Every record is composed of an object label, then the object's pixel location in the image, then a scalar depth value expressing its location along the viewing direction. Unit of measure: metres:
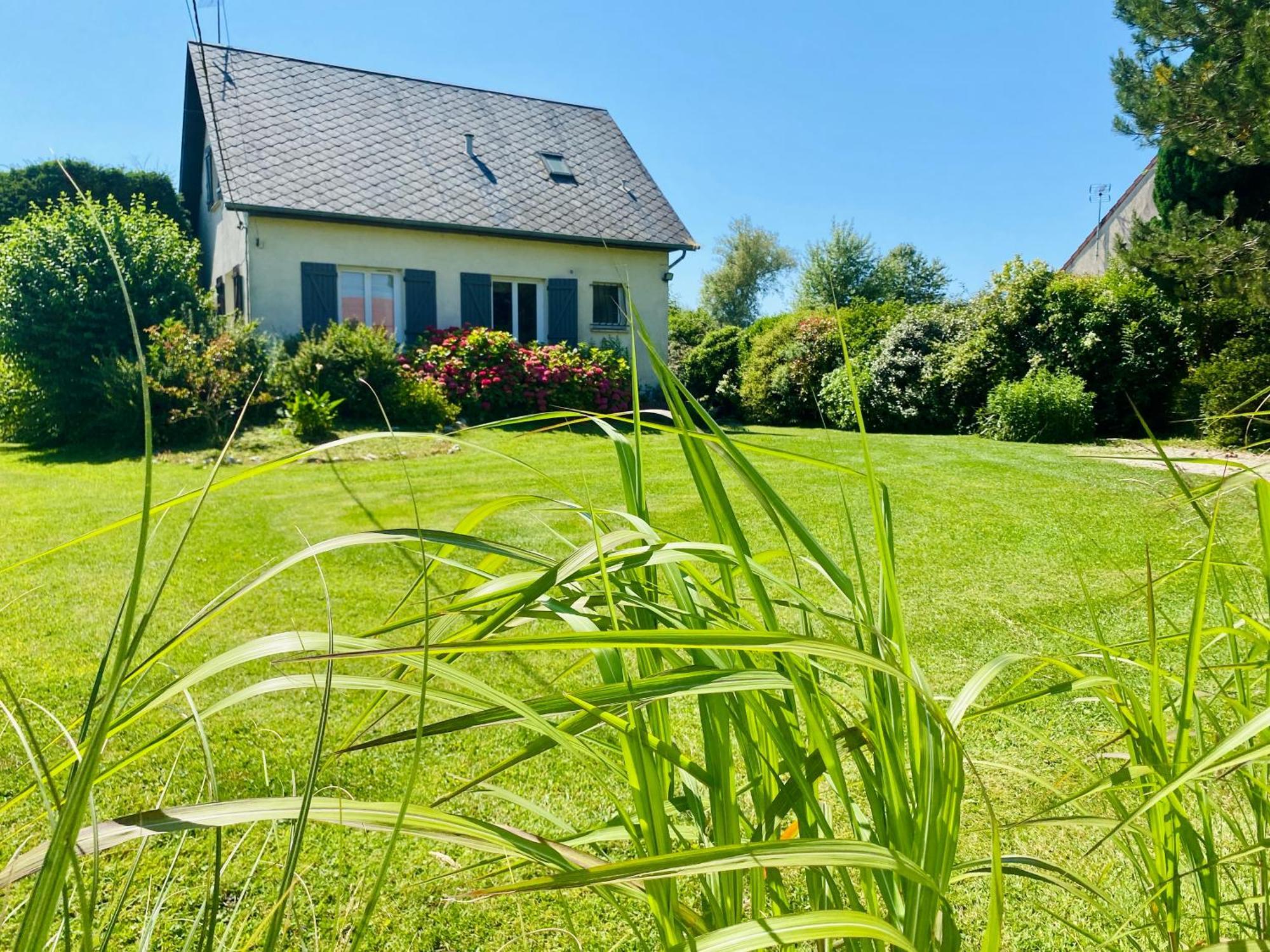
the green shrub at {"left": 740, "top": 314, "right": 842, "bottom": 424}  15.29
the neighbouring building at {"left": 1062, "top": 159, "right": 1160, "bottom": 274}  21.00
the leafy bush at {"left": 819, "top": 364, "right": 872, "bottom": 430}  13.81
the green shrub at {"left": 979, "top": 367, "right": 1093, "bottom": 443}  11.03
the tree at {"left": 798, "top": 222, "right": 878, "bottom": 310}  37.41
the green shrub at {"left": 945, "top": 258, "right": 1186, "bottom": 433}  11.90
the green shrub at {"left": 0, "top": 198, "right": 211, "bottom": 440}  11.12
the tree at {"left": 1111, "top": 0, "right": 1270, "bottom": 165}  8.04
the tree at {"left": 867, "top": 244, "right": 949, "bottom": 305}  37.53
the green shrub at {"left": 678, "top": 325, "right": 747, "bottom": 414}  17.92
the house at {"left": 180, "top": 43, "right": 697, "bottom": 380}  13.21
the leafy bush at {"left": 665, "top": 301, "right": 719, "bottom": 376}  20.27
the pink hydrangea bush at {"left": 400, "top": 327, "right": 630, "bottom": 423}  12.67
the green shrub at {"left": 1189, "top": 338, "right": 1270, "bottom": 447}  9.55
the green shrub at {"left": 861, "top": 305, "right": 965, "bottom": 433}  13.48
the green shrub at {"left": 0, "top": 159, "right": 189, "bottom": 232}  18.58
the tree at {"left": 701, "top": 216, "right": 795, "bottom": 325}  43.72
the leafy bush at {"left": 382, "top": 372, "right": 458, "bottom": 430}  11.62
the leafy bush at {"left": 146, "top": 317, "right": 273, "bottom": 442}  10.37
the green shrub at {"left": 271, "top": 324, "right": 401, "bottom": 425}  11.14
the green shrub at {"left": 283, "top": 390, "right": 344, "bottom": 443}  10.16
